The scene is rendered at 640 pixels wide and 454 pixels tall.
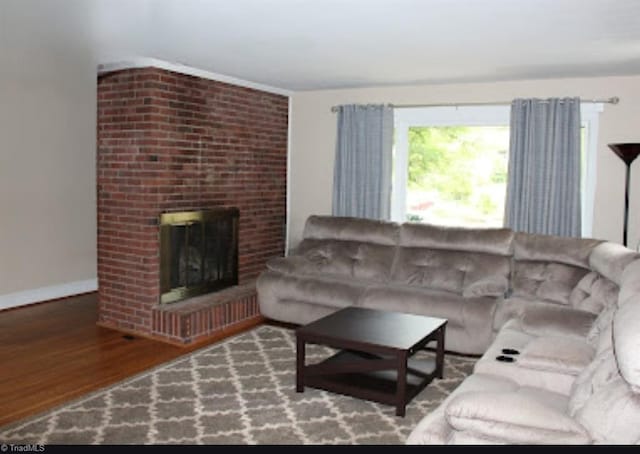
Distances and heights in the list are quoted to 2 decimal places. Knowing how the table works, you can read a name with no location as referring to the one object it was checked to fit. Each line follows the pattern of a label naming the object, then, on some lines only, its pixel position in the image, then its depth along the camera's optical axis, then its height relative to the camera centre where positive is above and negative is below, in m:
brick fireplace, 4.43 +0.00
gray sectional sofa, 1.98 -0.77
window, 5.28 +0.22
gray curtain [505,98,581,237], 4.80 +0.20
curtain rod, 4.73 +0.78
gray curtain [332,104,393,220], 5.63 +0.25
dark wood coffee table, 3.20 -0.99
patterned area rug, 2.87 -1.25
